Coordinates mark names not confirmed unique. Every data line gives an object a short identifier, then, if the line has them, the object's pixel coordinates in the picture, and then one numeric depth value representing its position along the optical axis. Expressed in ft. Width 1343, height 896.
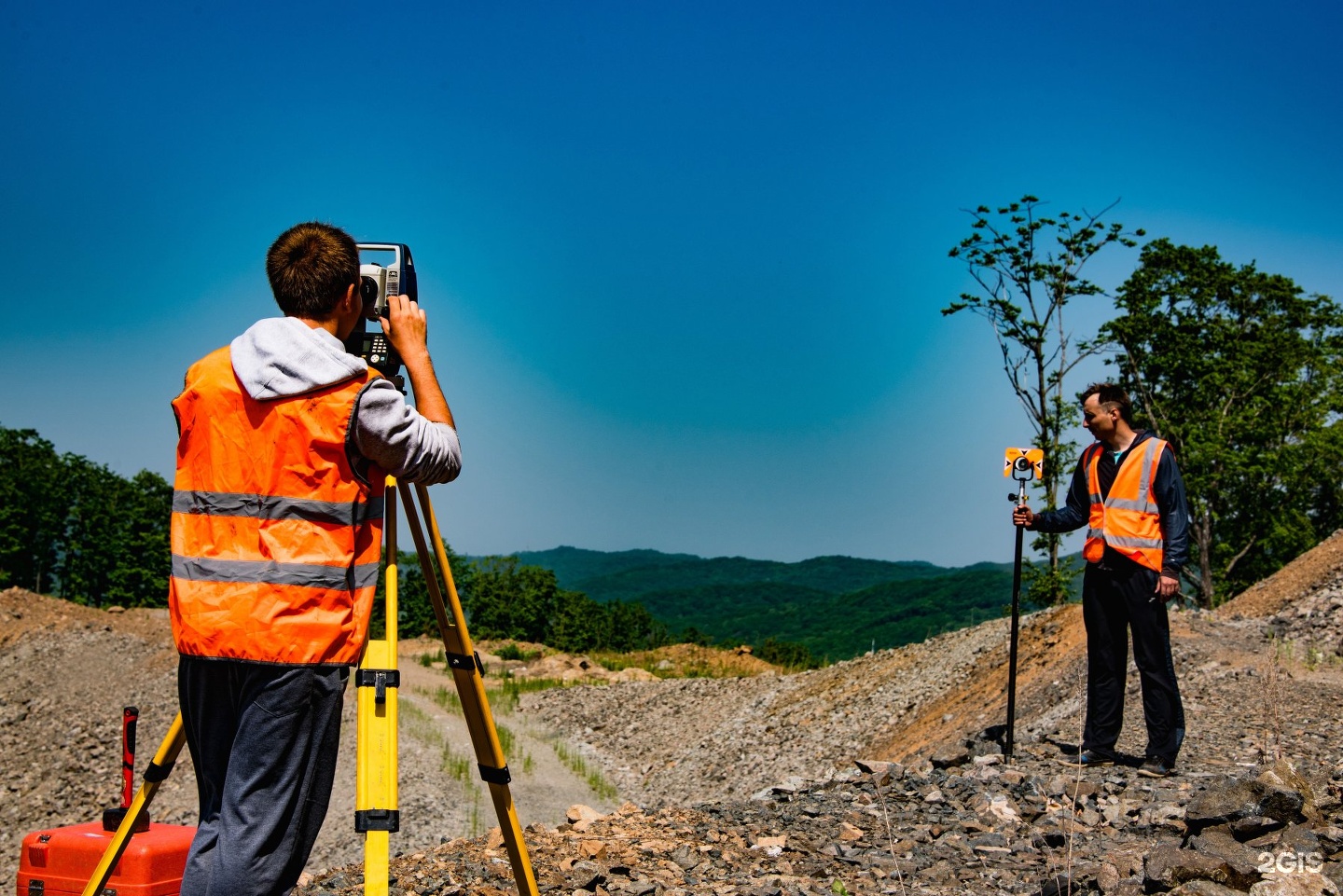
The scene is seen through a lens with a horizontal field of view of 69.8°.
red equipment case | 9.55
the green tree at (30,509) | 96.17
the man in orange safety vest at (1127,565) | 17.87
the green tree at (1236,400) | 83.92
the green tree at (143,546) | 98.43
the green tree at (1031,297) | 60.90
